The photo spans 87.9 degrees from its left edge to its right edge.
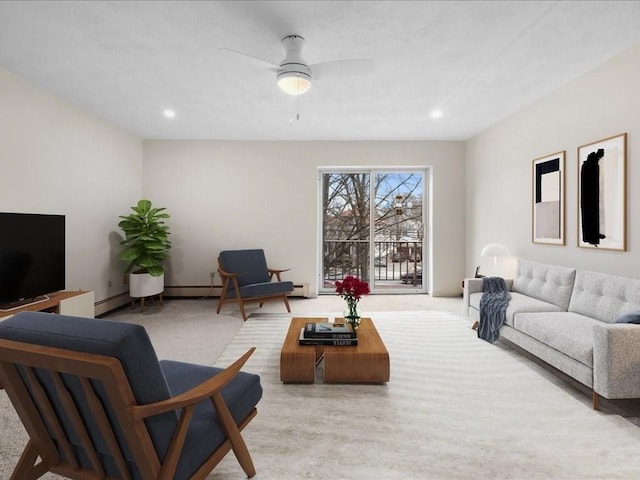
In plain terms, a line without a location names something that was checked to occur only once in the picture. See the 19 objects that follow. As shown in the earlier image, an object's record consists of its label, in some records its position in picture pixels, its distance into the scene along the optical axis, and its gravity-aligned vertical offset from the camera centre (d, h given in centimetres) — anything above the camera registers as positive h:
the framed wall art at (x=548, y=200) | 350 +49
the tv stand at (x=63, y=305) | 284 -59
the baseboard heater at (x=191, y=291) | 559 -84
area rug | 163 -109
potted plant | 463 -10
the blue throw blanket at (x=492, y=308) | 324 -65
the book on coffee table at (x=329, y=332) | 266 -73
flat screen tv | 286 -16
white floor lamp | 415 -10
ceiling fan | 246 +134
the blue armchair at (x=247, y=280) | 442 -55
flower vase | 285 -63
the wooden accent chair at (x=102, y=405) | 106 -58
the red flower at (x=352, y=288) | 281 -39
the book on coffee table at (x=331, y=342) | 263 -79
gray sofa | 201 -61
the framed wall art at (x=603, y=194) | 279 +45
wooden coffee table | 246 -92
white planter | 465 -62
